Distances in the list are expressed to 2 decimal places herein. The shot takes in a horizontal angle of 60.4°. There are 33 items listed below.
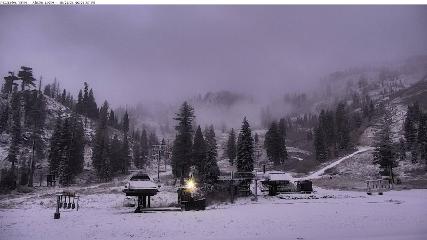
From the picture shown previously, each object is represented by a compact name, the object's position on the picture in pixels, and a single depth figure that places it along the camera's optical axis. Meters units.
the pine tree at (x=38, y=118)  106.38
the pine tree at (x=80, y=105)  158.12
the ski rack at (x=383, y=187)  43.20
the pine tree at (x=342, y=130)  111.06
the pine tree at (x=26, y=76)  120.19
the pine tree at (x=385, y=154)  60.31
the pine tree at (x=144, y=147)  128.44
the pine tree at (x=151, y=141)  173.94
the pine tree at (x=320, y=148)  105.06
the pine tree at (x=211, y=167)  45.46
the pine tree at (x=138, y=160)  125.37
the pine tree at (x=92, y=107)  162.75
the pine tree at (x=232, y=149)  118.94
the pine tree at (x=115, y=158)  94.26
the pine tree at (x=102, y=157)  84.44
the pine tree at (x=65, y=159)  73.50
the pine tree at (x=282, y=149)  101.47
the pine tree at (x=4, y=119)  107.19
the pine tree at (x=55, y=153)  77.38
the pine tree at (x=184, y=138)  65.19
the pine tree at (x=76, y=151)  78.69
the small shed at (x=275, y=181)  44.91
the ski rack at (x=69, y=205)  32.68
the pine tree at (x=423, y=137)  73.23
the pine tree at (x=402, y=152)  78.94
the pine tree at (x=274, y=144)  100.97
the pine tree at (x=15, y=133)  83.90
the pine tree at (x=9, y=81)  126.12
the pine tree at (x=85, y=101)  161.00
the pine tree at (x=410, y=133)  83.64
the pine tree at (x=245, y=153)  51.25
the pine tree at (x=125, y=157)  98.66
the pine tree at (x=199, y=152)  65.34
